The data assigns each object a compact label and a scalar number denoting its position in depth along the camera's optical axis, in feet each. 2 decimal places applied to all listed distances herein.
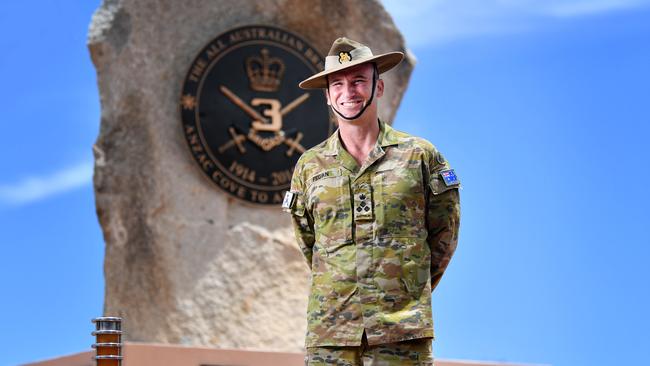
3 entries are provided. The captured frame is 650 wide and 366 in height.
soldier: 22.28
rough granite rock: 44.72
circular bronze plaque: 46.48
